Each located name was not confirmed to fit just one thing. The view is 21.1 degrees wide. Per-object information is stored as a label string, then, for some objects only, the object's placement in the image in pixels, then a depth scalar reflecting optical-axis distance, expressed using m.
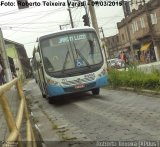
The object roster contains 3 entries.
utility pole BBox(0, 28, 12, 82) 28.06
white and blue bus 16.64
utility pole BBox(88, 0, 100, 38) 26.23
